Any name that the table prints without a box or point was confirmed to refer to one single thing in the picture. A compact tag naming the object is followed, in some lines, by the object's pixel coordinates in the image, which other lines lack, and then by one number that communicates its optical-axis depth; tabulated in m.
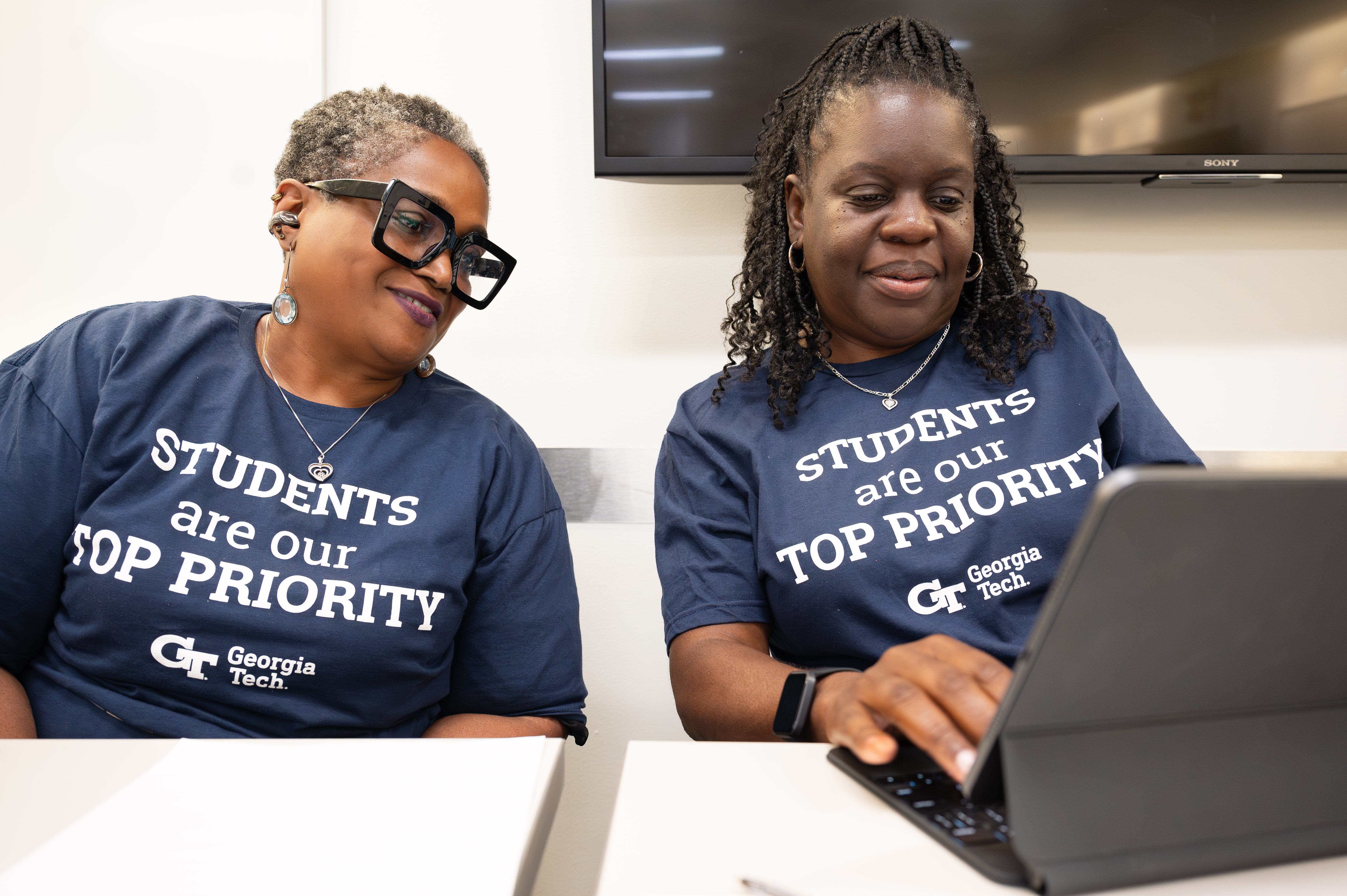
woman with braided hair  1.03
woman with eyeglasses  1.02
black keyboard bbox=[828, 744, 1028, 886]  0.52
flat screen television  1.54
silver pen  0.50
